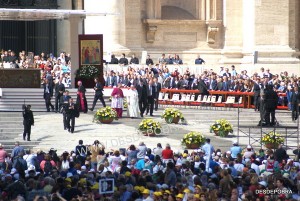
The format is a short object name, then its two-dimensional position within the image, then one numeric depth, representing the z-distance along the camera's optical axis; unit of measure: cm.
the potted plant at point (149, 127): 4362
